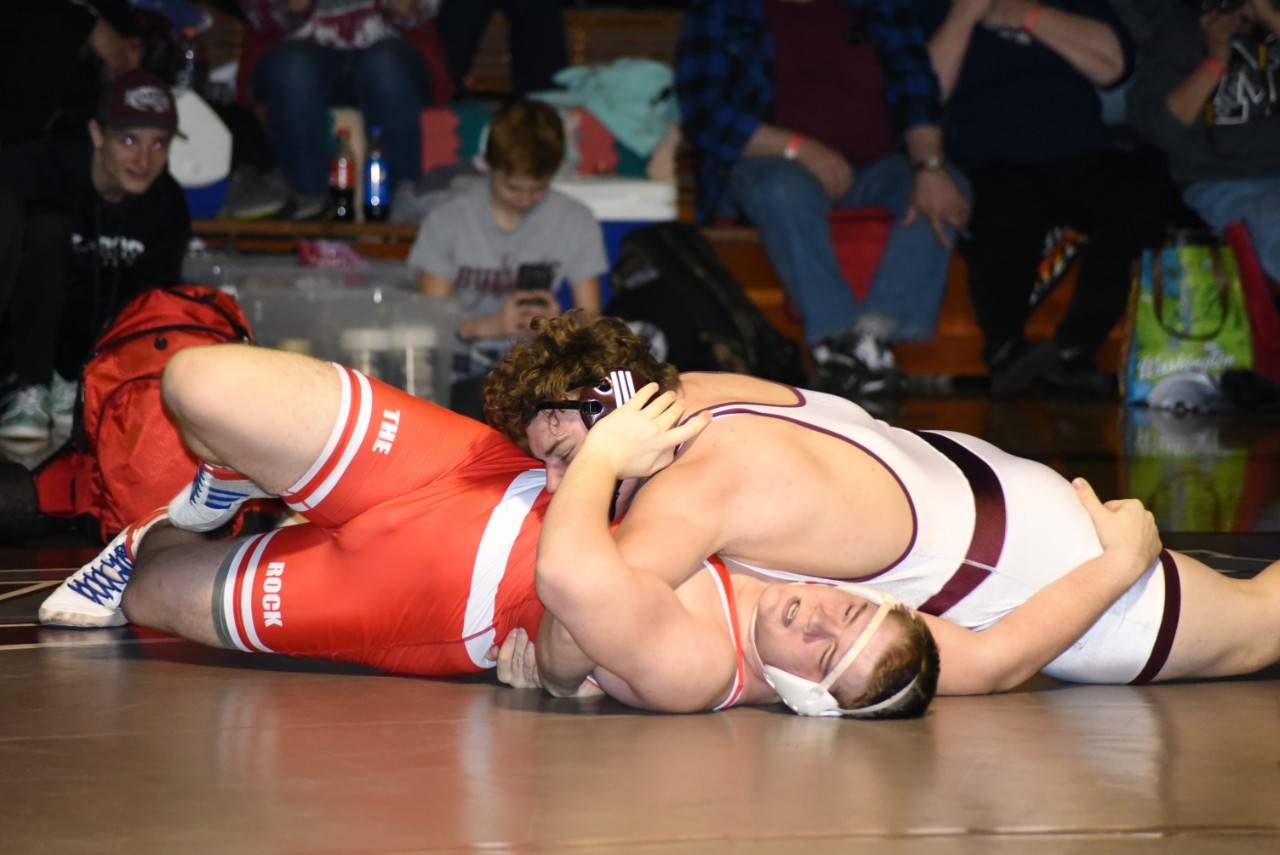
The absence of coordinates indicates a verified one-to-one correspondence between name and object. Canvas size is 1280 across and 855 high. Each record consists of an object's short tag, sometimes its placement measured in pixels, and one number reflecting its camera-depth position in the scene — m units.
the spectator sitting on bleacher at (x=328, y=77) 13.70
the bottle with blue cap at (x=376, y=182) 13.84
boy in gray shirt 11.49
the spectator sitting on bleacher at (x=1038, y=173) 14.02
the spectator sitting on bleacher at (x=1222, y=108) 13.51
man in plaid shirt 13.35
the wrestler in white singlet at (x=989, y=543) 5.16
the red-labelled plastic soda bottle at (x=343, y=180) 13.76
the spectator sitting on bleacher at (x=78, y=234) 10.86
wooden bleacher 13.51
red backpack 7.56
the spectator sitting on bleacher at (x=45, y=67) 12.09
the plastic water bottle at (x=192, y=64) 13.77
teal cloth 14.55
